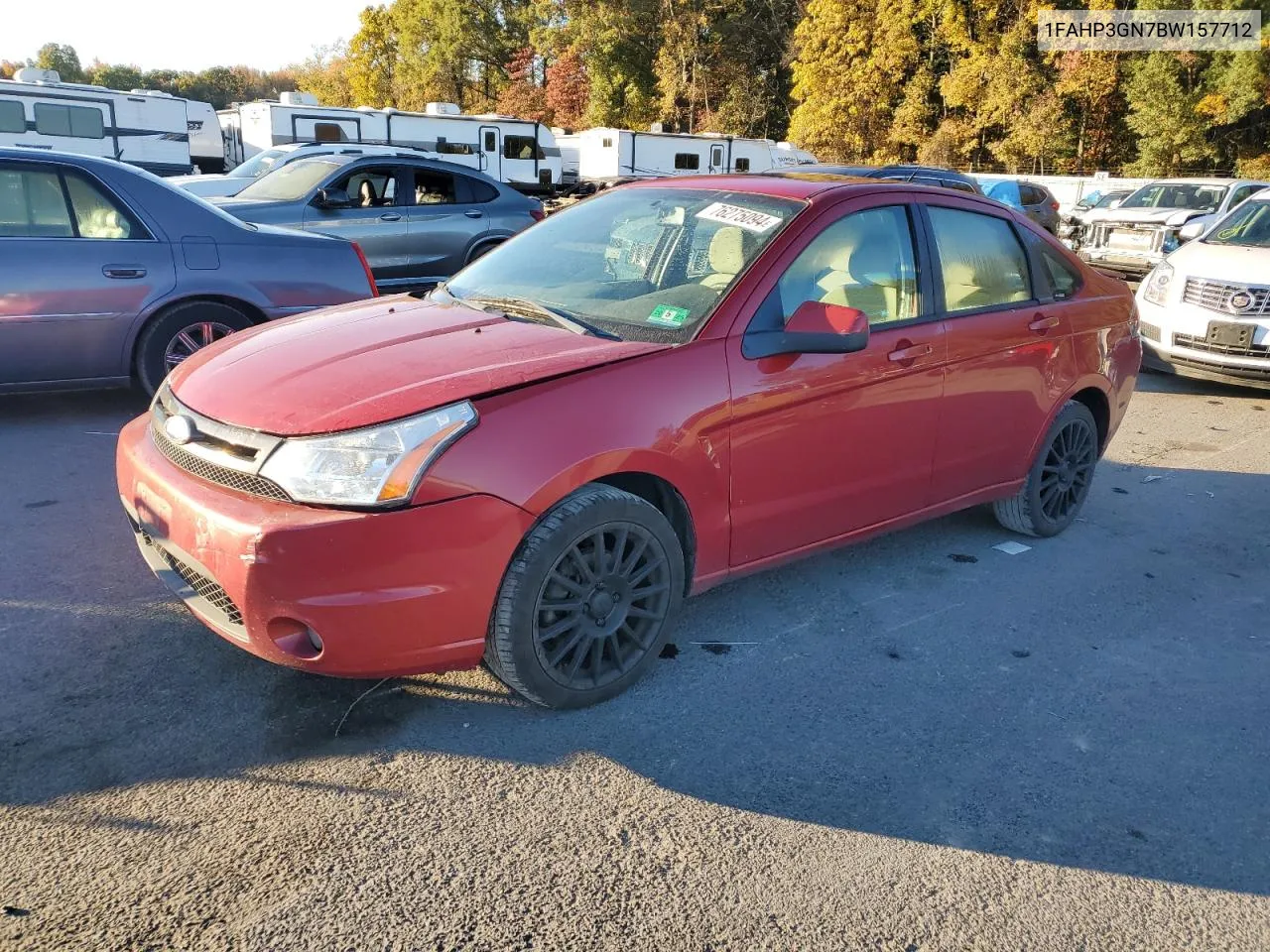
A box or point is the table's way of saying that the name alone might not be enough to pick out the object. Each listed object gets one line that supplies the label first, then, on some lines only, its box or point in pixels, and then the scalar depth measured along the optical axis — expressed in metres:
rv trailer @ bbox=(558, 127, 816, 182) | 32.62
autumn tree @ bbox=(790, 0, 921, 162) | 40.00
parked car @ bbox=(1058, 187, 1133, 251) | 19.86
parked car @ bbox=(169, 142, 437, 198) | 11.91
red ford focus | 2.80
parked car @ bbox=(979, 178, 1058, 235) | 18.86
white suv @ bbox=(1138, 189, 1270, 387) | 8.09
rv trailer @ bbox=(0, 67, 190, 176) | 22.45
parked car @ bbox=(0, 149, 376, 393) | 5.74
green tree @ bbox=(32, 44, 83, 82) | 85.94
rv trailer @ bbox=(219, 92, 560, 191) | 28.27
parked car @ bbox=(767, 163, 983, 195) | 10.76
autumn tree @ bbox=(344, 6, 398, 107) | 67.94
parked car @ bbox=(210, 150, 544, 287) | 10.18
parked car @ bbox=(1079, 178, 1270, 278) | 16.45
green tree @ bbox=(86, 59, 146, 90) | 82.25
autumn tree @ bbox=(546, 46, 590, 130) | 54.69
